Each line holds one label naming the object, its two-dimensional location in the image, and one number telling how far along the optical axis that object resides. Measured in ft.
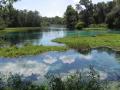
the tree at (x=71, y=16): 167.42
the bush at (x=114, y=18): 125.29
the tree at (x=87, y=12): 158.26
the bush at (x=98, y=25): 139.19
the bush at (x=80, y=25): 143.51
